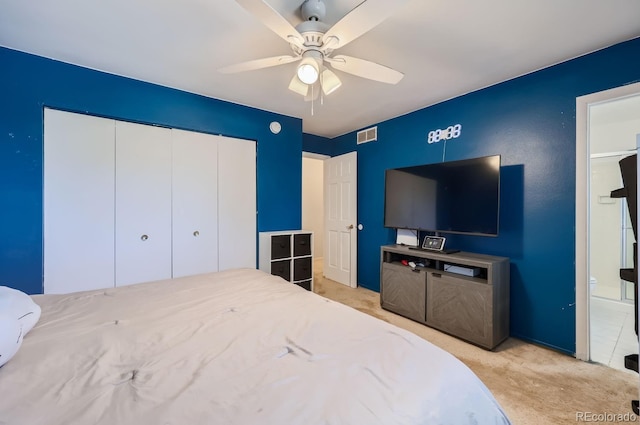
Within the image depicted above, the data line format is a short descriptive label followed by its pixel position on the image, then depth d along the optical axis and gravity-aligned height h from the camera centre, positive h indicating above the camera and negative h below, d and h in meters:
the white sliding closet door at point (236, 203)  3.11 +0.12
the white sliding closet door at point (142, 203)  2.55 +0.09
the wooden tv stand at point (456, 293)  2.32 -0.78
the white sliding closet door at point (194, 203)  2.84 +0.10
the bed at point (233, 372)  0.69 -0.51
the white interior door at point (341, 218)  4.14 -0.09
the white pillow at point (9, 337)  0.85 -0.42
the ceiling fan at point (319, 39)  1.22 +0.96
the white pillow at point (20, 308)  0.98 -0.37
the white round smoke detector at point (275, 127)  3.46 +1.12
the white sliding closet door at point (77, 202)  2.26 +0.09
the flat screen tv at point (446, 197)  2.46 +0.17
